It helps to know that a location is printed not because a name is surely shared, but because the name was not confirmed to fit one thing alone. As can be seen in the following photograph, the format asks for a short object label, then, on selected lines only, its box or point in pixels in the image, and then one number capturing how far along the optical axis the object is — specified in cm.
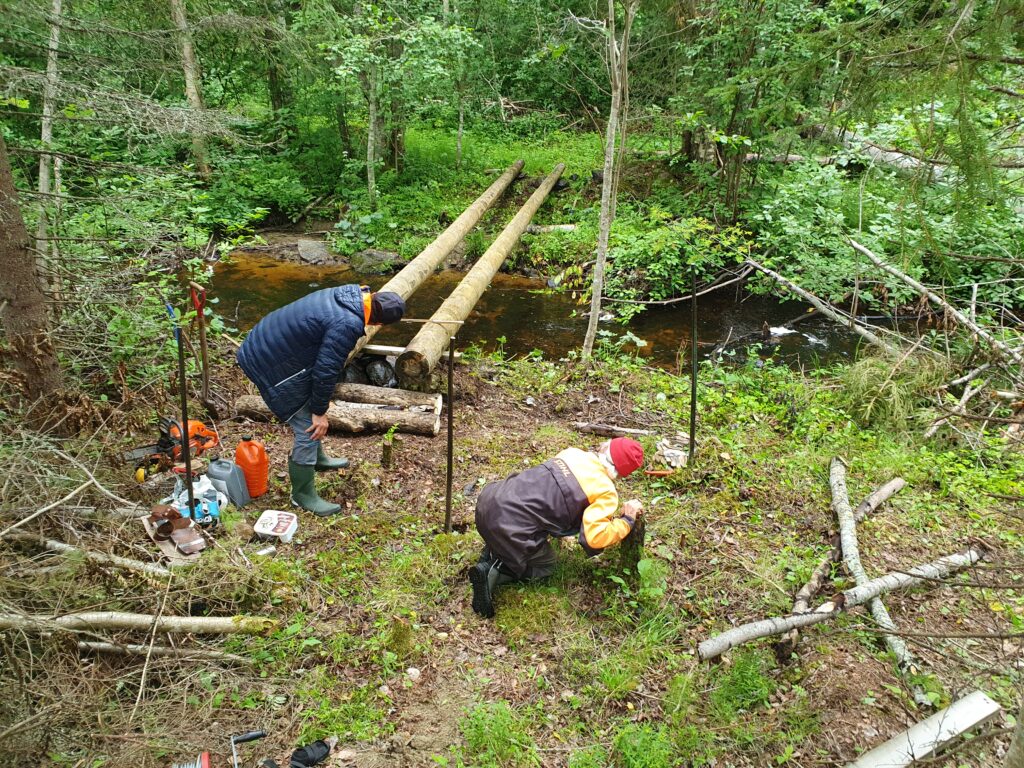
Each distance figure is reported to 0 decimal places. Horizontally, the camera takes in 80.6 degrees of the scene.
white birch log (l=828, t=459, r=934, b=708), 362
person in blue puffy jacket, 450
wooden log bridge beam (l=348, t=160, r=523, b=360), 800
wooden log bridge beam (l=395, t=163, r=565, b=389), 638
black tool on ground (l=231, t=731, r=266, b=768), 312
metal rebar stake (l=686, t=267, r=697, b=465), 498
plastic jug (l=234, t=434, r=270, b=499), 490
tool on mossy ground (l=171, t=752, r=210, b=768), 292
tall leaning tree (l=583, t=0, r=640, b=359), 605
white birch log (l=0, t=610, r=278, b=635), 292
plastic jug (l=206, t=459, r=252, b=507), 474
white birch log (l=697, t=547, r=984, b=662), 367
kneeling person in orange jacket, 382
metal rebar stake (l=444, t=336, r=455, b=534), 423
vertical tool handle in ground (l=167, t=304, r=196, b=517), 389
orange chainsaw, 486
